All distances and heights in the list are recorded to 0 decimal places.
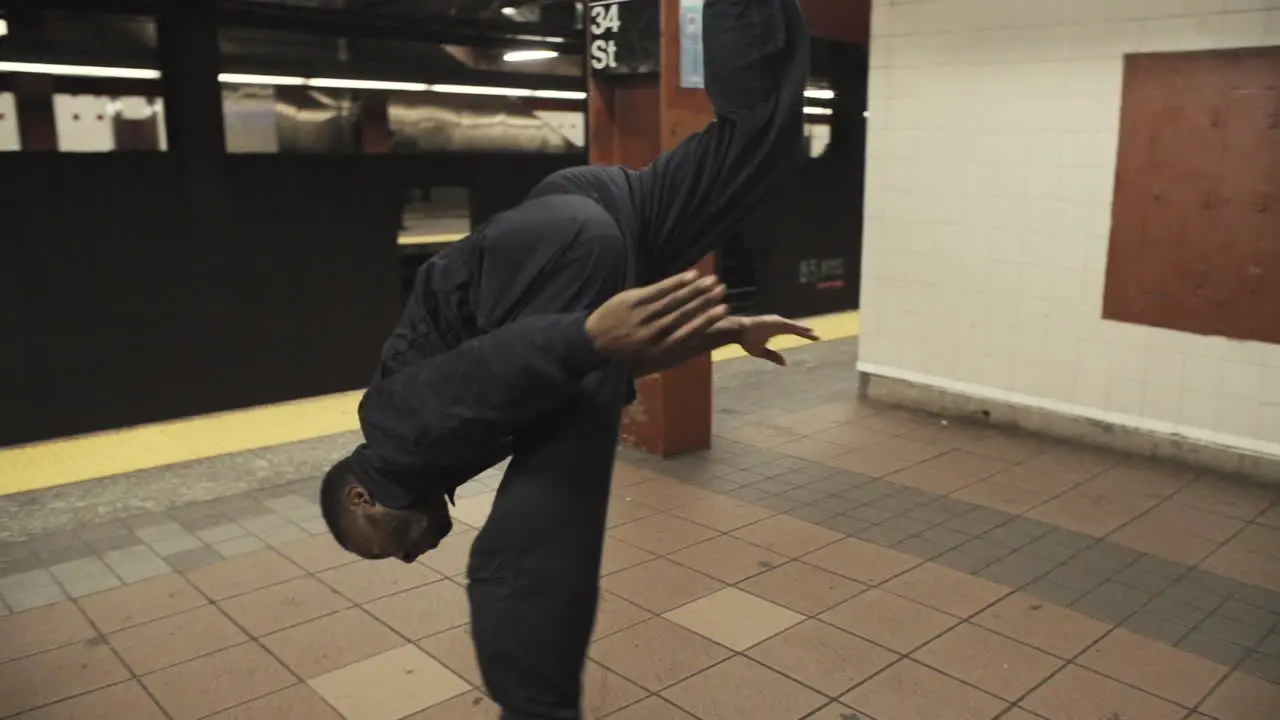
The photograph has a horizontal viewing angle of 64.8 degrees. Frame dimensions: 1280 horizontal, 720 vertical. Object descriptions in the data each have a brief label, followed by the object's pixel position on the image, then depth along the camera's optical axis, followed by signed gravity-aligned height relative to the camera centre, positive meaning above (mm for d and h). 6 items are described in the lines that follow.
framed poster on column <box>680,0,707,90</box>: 5262 +573
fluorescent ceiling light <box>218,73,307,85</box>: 6227 +493
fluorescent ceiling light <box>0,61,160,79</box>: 5469 +496
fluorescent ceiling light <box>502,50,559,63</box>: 7562 +760
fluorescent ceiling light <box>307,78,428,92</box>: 6622 +491
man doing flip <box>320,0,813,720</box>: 1726 -363
